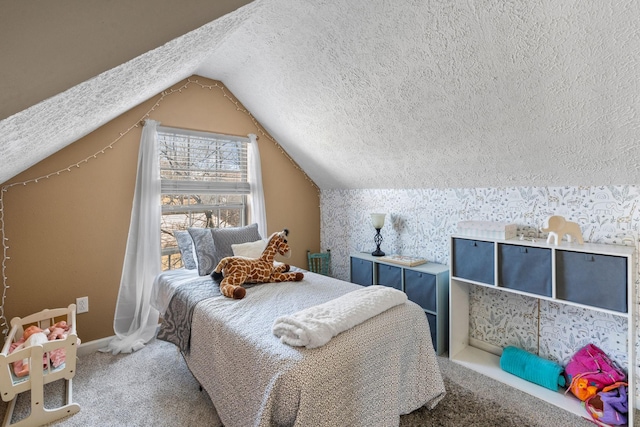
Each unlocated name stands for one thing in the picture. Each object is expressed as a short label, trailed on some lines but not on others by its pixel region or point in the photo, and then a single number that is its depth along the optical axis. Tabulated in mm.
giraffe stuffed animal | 2113
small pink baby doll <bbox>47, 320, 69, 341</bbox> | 1998
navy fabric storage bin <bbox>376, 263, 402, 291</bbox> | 2756
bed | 1242
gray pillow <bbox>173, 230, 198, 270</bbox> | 2625
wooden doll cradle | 1630
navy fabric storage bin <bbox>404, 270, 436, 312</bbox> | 2512
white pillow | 2514
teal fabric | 2037
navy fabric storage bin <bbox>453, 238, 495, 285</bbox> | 2221
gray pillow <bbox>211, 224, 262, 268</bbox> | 2576
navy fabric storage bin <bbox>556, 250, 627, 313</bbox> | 1697
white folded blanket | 1354
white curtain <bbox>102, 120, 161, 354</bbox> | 2584
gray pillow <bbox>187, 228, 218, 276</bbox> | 2443
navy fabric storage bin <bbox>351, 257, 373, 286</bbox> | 3023
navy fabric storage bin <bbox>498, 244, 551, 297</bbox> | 1966
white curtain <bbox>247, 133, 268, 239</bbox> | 3271
